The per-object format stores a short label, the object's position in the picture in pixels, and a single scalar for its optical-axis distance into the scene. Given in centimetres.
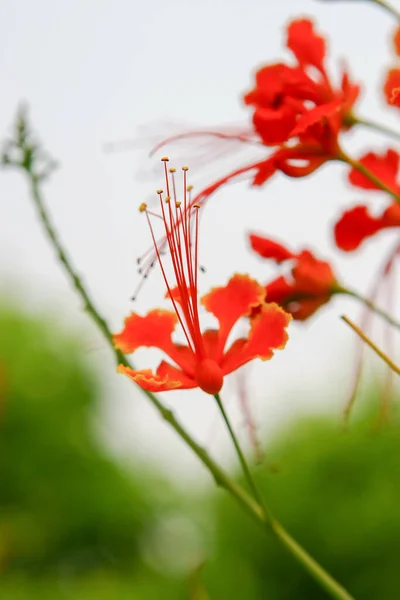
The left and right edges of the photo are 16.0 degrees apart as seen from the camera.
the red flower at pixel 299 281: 38
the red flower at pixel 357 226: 40
